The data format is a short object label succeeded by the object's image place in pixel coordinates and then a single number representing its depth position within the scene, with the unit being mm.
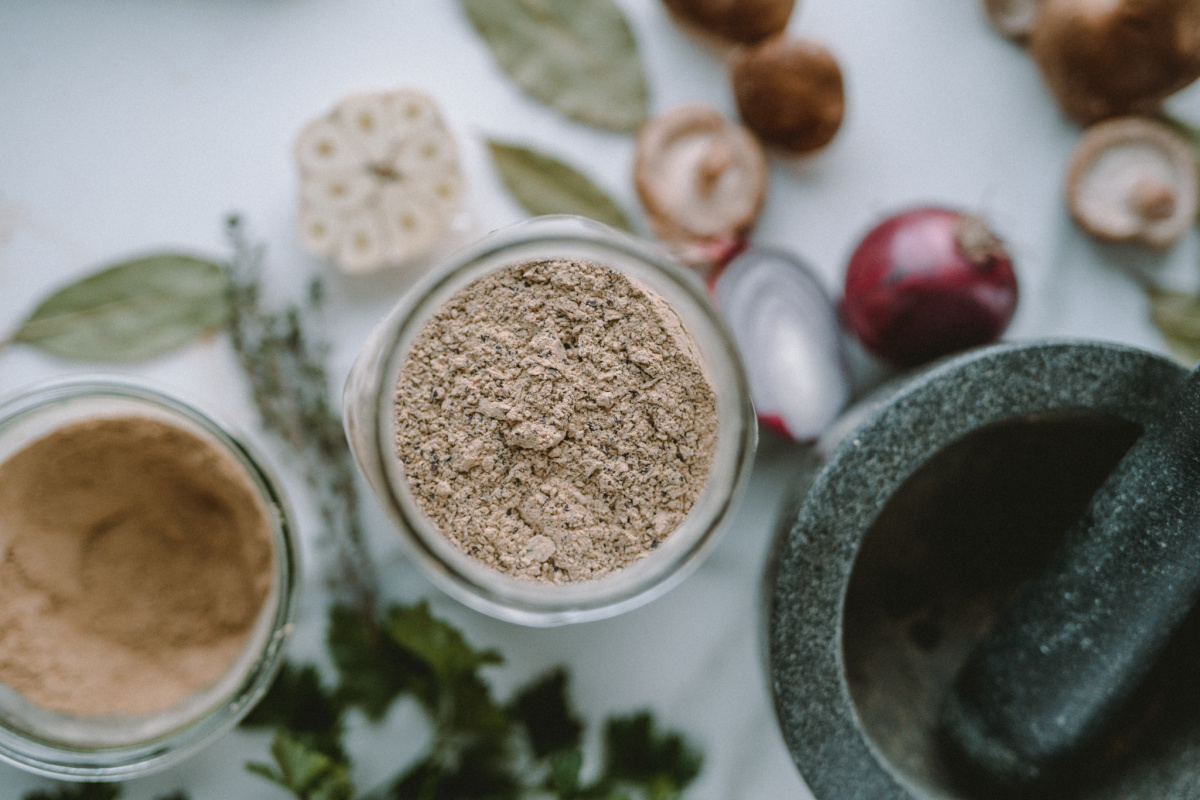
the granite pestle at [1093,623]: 379
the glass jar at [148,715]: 409
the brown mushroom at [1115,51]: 432
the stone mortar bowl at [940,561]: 390
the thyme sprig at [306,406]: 446
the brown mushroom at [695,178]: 451
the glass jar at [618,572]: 353
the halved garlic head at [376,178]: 442
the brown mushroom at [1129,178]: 457
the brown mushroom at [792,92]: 443
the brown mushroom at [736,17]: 447
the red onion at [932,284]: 435
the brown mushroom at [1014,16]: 464
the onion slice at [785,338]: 450
